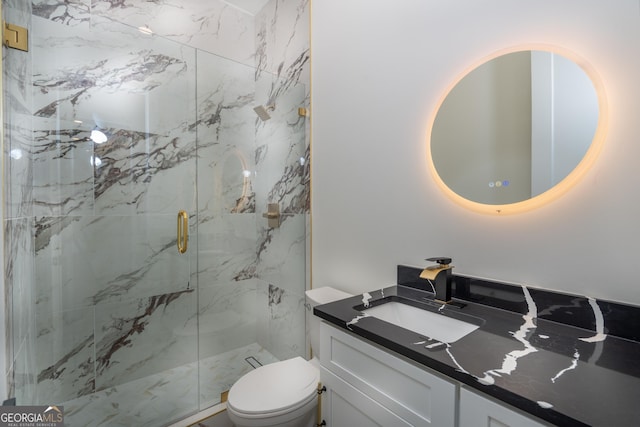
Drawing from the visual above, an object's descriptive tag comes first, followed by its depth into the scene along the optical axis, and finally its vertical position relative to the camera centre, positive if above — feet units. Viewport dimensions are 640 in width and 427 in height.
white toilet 4.33 -2.93
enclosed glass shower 5.29 +0.18
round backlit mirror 3.04 +0.93
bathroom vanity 1.90 -1.19
